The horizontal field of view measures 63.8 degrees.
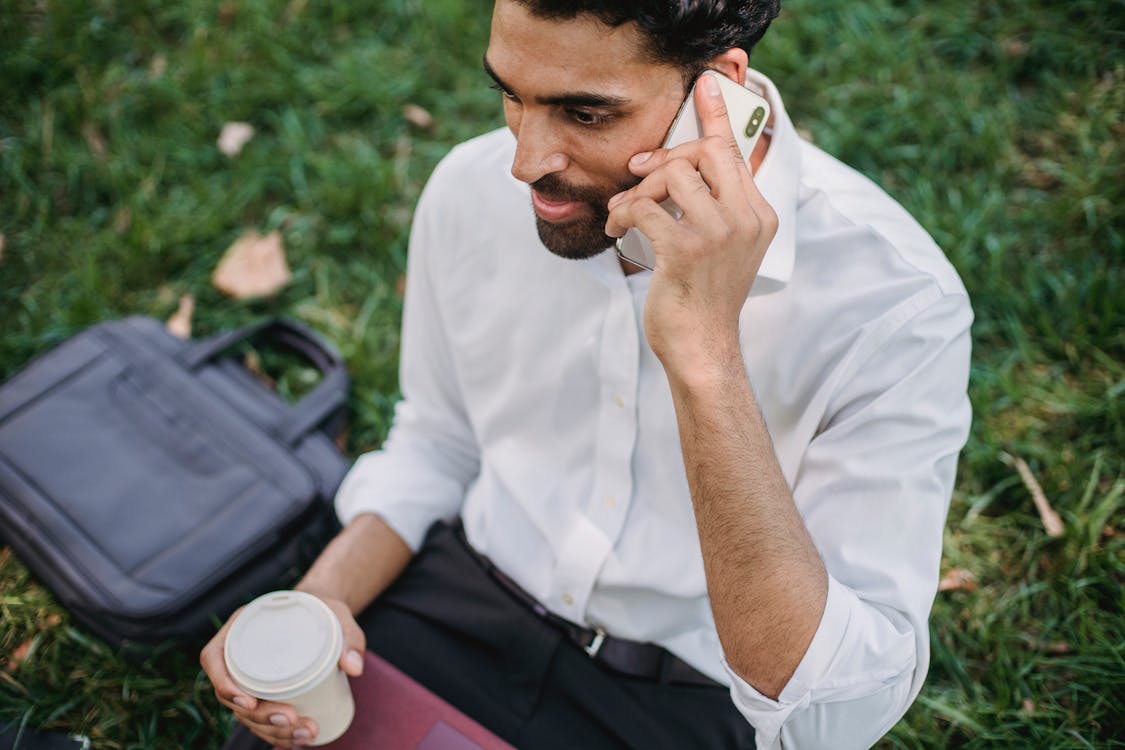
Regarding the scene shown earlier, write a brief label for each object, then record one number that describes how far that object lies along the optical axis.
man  1.56
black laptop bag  2.46
